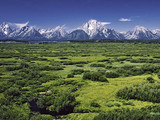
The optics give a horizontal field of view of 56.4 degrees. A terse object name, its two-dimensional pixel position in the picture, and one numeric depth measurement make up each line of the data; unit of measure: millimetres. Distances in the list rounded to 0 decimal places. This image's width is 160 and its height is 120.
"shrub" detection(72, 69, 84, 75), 58250
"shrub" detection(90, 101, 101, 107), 28703
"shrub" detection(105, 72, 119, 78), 53000
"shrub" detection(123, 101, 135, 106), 29539
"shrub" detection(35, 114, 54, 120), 23847
